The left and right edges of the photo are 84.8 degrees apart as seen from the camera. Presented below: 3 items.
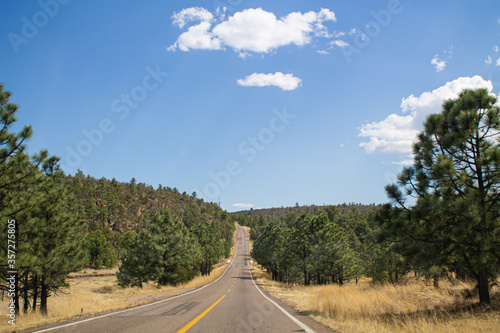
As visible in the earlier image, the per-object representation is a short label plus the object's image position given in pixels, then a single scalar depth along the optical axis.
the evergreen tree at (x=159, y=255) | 28.78
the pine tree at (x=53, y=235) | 12.98
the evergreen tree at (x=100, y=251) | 73.44
